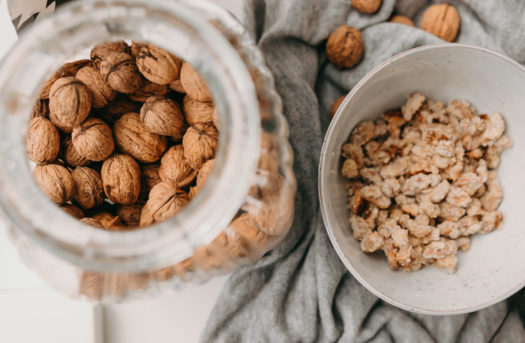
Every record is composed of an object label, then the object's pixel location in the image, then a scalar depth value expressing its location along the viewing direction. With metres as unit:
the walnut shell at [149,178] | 0.49
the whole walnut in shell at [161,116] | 0.45
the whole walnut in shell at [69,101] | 0.43
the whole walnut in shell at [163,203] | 0.42
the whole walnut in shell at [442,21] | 0.62
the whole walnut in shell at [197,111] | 0.45
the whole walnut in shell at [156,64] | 0.43
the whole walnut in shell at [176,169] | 0.45
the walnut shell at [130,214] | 0.47
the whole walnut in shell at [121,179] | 0.45
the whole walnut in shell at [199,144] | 0.45
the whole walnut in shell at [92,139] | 0.44
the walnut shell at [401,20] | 0.63
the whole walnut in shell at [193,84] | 0.43
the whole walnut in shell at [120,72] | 0.44
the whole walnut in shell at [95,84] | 0.45
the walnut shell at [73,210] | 0.45
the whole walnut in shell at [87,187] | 0.46
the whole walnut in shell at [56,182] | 0.44
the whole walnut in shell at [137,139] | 0.47
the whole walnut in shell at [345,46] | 0.60
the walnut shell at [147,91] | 0.47
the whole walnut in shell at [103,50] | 0.45
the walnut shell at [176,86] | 0.46
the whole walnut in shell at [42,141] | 0.45
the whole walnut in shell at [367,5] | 0.61
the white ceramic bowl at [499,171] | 0.50
